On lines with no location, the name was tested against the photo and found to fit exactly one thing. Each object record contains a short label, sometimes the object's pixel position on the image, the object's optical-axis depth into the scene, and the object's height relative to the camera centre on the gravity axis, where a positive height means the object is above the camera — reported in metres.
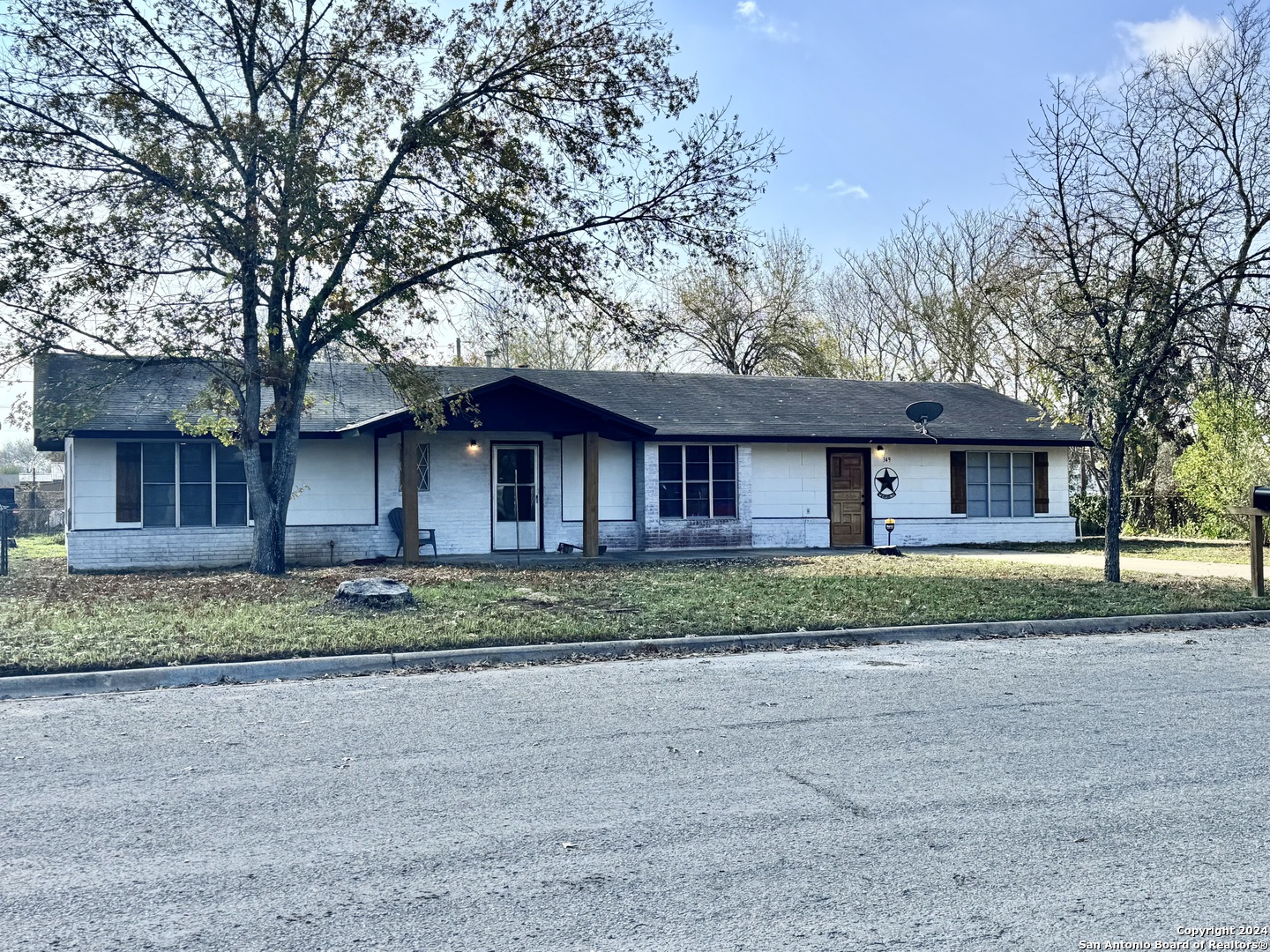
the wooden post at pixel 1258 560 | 13.28 -0.79
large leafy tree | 14.16 +4.57
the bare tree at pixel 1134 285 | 14.00 +2.87
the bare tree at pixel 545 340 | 16.64 +5.89
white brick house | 18.22 +0.76
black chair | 19.33 -0.22
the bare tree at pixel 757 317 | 40.81 +7.25
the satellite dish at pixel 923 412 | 22.84 +1.94
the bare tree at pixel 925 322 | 38.22 +6.84
